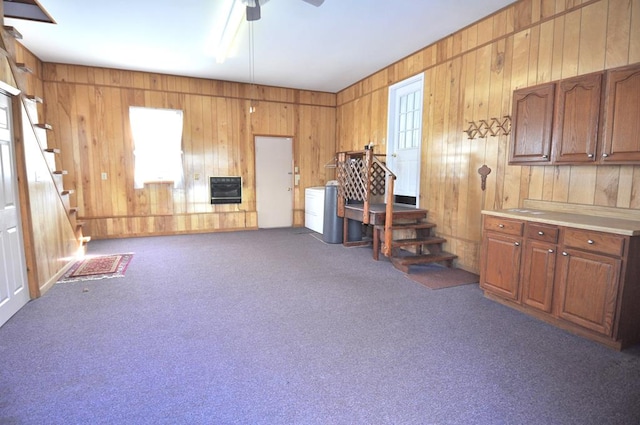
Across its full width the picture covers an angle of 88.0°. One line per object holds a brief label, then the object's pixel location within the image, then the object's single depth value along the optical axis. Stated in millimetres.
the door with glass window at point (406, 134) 5047
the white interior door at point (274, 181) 7031
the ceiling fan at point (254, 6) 2914
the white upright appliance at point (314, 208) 6453
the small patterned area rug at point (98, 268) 3914
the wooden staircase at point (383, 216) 4352
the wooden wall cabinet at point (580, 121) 2436
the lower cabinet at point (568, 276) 2295
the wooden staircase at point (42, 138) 3133
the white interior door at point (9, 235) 2768
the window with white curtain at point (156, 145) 6020
